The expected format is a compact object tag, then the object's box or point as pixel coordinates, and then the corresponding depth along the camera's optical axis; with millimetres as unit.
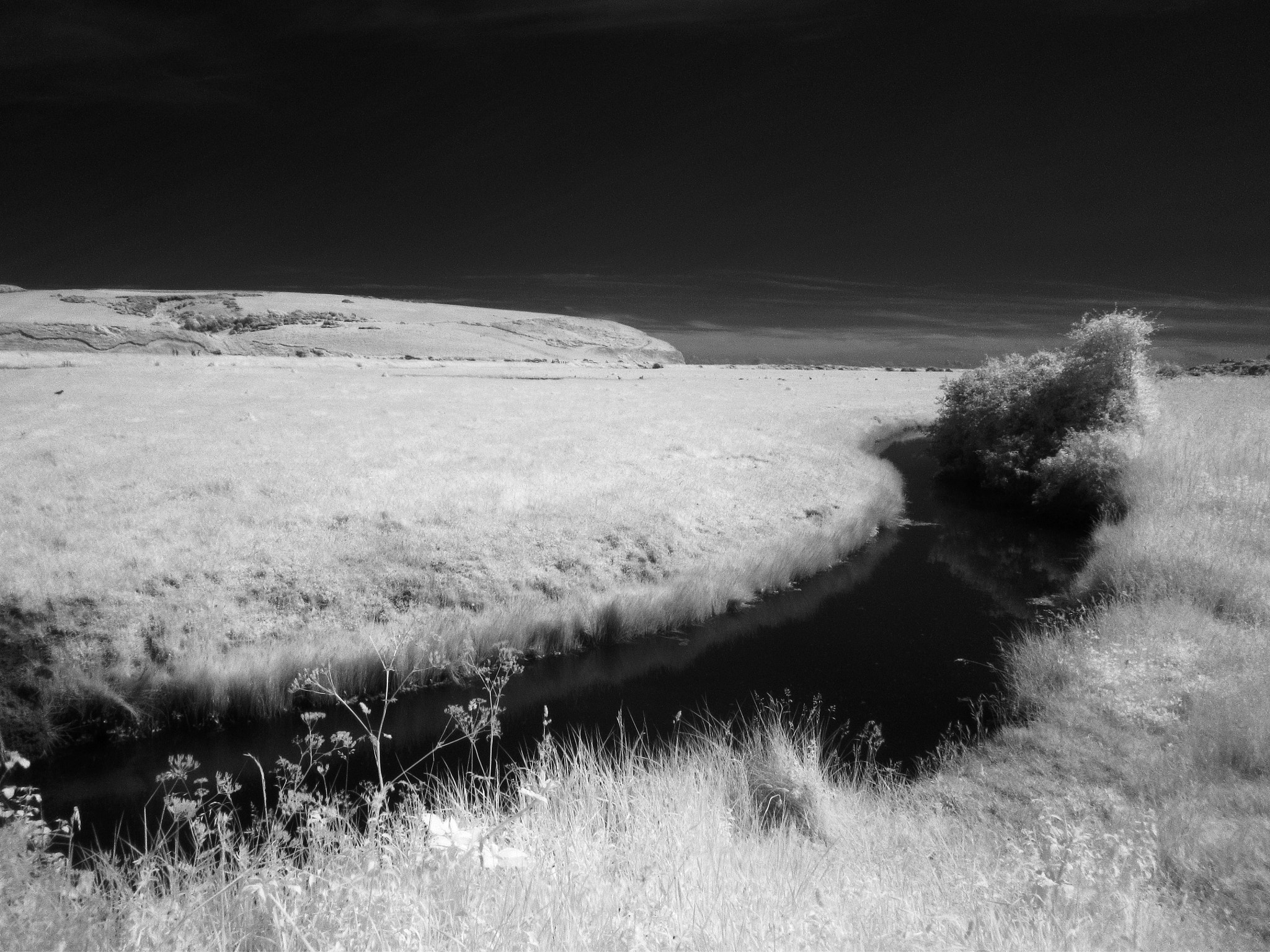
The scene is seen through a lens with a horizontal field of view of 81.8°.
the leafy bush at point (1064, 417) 21469
